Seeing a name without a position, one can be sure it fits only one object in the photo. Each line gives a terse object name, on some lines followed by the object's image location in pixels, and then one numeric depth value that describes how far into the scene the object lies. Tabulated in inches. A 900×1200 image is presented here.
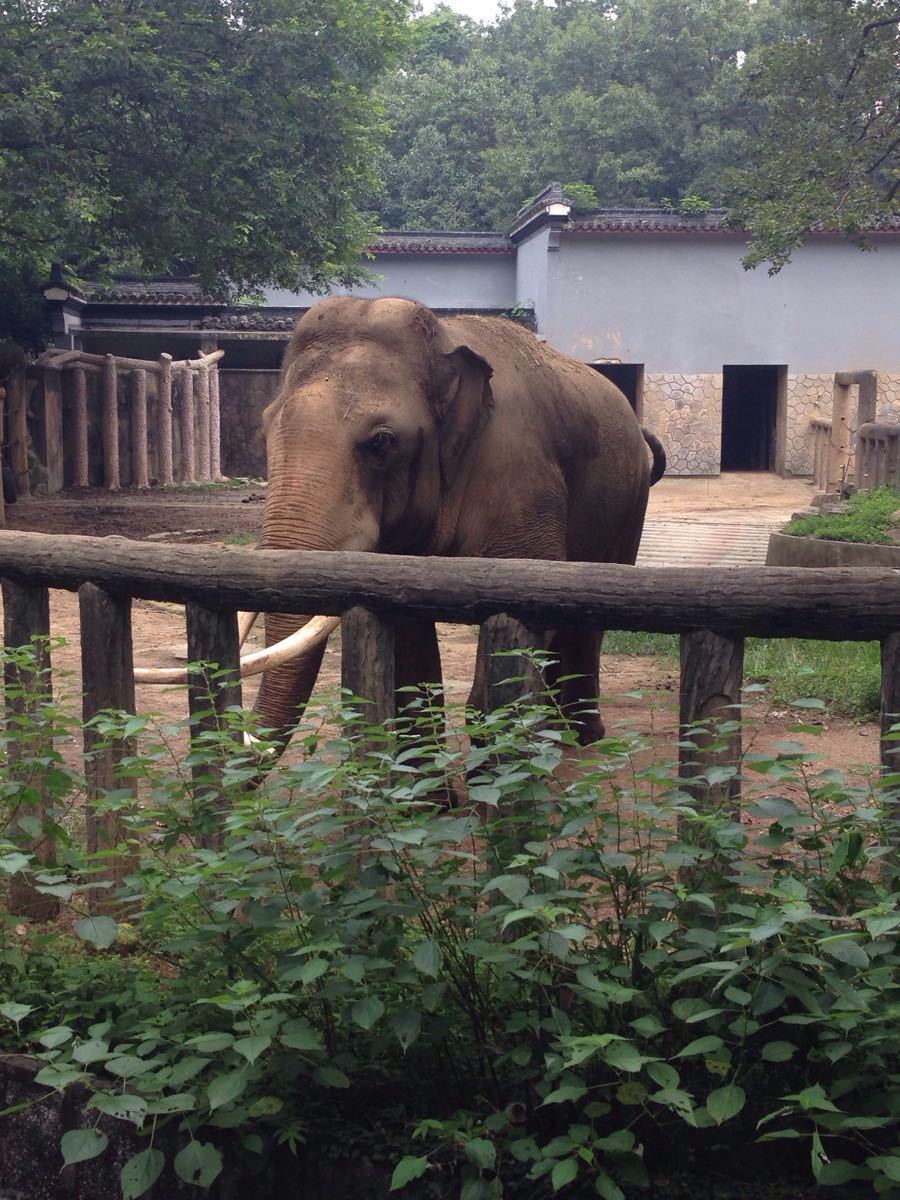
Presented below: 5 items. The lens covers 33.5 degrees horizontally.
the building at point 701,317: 997.8
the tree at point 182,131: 498.3
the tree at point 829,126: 480.1
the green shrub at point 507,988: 95.6
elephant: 189.5
